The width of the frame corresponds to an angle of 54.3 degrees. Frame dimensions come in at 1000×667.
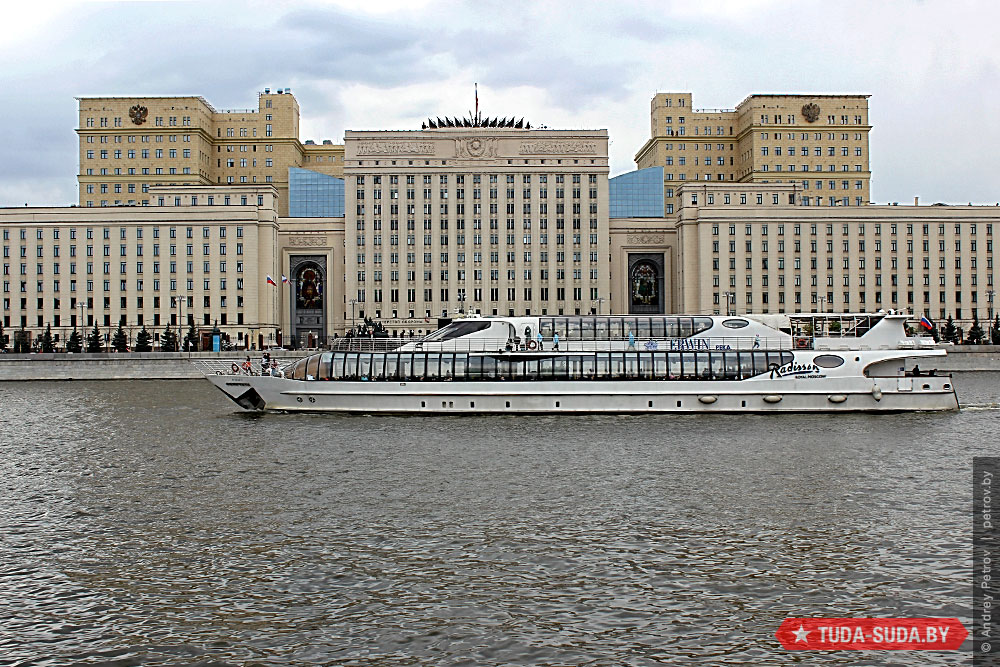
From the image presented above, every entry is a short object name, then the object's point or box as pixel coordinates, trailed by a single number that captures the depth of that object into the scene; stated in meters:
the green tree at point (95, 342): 124.29
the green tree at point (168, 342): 134.38
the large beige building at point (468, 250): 151.50
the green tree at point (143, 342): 125.12
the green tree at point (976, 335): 134.50
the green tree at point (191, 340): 136.88
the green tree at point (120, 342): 126.30
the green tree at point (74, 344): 122.62
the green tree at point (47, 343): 124.06
